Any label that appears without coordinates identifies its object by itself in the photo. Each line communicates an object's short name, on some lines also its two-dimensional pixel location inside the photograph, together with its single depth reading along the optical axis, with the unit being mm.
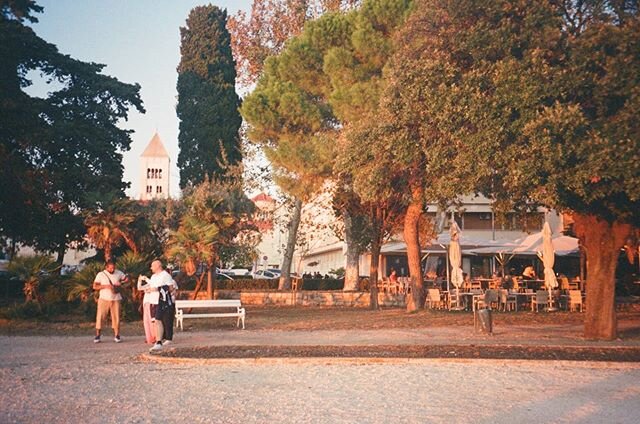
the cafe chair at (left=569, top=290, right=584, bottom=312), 24180
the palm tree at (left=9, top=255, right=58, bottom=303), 21625
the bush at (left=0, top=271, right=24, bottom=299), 32250
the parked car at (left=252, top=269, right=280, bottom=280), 58969
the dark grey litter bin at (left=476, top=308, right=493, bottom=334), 17062
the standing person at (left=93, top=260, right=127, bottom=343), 15797
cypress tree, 41469
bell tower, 110875
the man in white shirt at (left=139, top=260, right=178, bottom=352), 13997
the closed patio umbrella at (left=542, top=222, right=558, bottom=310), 23453
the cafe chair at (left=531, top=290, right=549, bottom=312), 24503
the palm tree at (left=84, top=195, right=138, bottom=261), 22188
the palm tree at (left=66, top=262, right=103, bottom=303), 20141
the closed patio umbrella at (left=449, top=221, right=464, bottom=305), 23922
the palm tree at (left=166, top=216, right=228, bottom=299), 22109
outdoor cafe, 24125
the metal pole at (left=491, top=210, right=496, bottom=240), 43831
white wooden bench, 19016
